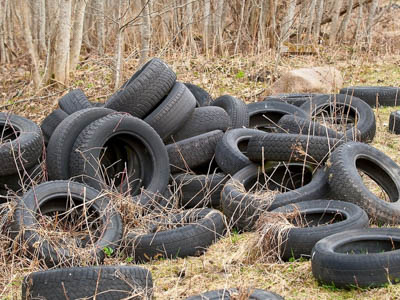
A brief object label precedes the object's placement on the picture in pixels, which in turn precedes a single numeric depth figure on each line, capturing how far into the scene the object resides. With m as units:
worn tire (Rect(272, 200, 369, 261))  6.35
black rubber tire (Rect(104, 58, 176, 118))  9.31
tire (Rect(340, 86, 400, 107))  12.59
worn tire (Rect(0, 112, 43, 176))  8.32
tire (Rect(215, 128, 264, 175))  8.74
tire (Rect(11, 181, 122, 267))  6.54
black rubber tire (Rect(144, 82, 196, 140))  9.35
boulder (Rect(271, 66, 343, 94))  13.39
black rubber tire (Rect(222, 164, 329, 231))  7.43
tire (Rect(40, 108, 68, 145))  9.80
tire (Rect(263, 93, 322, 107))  11.81
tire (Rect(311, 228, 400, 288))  5.36
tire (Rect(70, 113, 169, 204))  8.40
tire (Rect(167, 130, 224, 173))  9.26
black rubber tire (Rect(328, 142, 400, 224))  7.20
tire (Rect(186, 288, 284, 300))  5.11
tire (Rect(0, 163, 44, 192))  8.55
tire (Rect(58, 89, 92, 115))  10.14
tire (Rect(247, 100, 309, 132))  10.85
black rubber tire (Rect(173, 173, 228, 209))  8.81
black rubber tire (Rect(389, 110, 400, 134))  11.05
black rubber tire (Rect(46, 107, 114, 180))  8.52
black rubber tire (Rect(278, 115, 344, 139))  8.77
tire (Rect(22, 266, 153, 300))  5.29
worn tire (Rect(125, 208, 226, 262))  6.98
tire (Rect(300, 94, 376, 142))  10.34
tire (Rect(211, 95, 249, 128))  10.35
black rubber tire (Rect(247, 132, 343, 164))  7.97
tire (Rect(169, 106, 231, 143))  9.78
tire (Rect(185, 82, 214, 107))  11.19
